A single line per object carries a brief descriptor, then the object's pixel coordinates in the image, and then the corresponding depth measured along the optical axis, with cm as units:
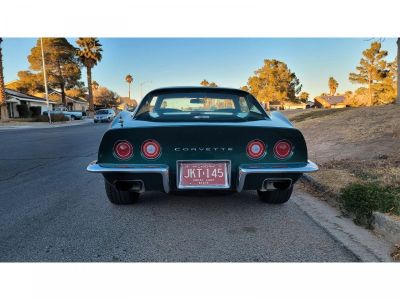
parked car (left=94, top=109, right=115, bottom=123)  2863
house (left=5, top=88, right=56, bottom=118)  3520
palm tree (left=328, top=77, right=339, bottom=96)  10819
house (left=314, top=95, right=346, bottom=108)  7579
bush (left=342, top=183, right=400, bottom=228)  298
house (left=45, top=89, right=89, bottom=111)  5295
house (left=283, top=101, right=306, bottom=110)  5236
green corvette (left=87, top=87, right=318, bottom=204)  279
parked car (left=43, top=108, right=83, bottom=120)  3664
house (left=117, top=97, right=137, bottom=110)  8017
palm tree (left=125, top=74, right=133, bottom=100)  7461
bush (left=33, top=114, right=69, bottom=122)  2919
